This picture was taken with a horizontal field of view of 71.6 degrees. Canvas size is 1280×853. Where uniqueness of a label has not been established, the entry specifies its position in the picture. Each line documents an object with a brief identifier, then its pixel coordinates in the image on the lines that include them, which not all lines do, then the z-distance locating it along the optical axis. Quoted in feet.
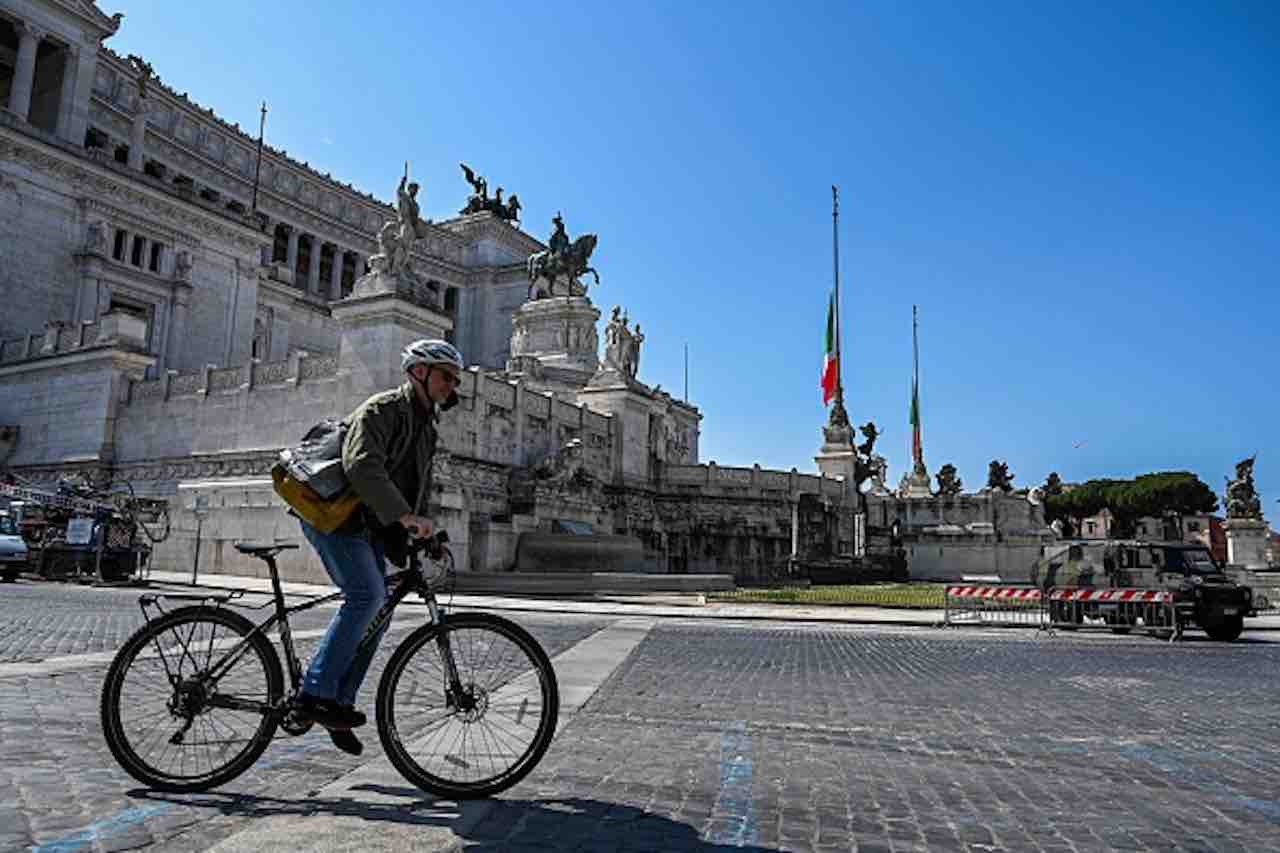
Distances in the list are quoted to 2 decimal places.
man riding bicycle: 12.44
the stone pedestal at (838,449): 131.85
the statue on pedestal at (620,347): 116.57
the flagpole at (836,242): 145.81
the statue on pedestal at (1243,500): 159.74
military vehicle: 49.06
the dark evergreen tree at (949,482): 174.50
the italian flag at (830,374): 142.41
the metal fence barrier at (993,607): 56.39
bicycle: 13.14
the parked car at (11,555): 64.80
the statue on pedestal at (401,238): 81.66
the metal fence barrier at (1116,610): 51.49
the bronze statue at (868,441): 157.99
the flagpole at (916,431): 178.08
